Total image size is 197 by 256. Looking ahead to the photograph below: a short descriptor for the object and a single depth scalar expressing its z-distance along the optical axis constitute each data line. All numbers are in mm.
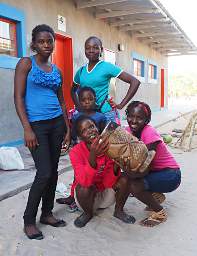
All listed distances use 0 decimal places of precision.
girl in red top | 2211
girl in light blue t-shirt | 2517
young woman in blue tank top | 2023
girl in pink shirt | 2364
